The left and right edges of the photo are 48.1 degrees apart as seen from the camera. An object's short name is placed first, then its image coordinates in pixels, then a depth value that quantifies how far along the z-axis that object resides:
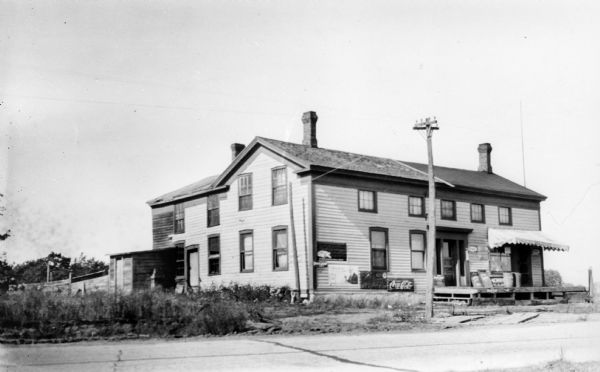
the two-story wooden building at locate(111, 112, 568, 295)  27.88
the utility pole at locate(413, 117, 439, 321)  21.89
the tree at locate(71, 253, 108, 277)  78.50
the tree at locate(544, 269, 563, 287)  45.60
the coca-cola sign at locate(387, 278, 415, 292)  29.44
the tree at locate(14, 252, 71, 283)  69.25
